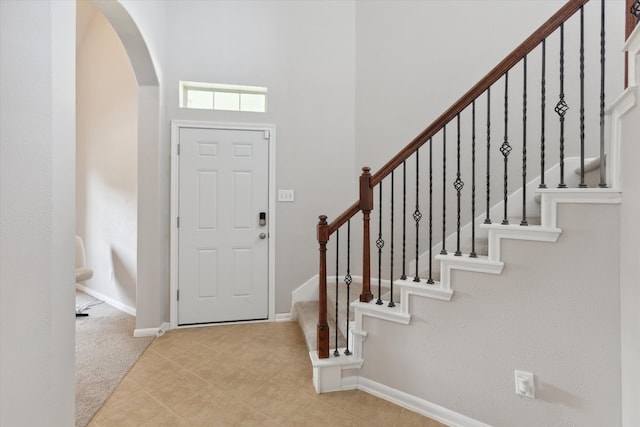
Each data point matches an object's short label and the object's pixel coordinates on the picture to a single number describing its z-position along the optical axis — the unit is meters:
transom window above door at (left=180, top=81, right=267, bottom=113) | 3.27
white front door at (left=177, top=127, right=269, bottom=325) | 3.14
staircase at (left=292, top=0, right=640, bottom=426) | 1.41
